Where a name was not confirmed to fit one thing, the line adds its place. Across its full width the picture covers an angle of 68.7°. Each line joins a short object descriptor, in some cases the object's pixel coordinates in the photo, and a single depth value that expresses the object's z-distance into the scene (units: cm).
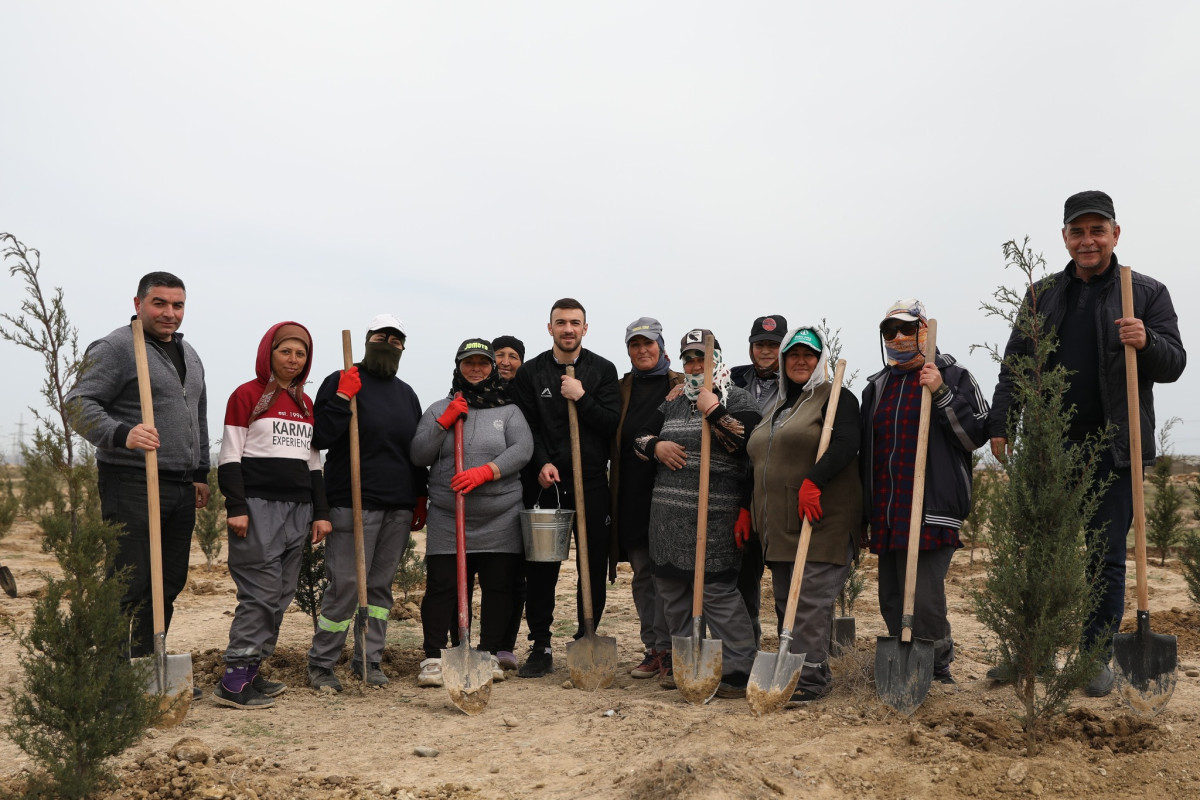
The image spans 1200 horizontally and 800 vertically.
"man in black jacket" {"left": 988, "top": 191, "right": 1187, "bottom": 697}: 463
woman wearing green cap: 489
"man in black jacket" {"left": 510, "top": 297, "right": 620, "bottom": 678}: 602
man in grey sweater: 472
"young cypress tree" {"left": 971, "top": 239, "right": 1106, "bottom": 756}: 399
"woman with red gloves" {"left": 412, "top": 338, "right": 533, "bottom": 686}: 579
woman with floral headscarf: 532
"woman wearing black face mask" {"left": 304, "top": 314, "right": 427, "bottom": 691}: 562
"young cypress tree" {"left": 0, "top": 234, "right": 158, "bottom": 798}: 344
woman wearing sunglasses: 475
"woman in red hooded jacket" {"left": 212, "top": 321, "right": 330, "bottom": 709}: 521
